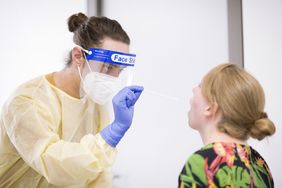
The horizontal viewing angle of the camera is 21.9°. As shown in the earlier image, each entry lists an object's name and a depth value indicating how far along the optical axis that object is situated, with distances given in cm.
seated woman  201
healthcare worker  218
